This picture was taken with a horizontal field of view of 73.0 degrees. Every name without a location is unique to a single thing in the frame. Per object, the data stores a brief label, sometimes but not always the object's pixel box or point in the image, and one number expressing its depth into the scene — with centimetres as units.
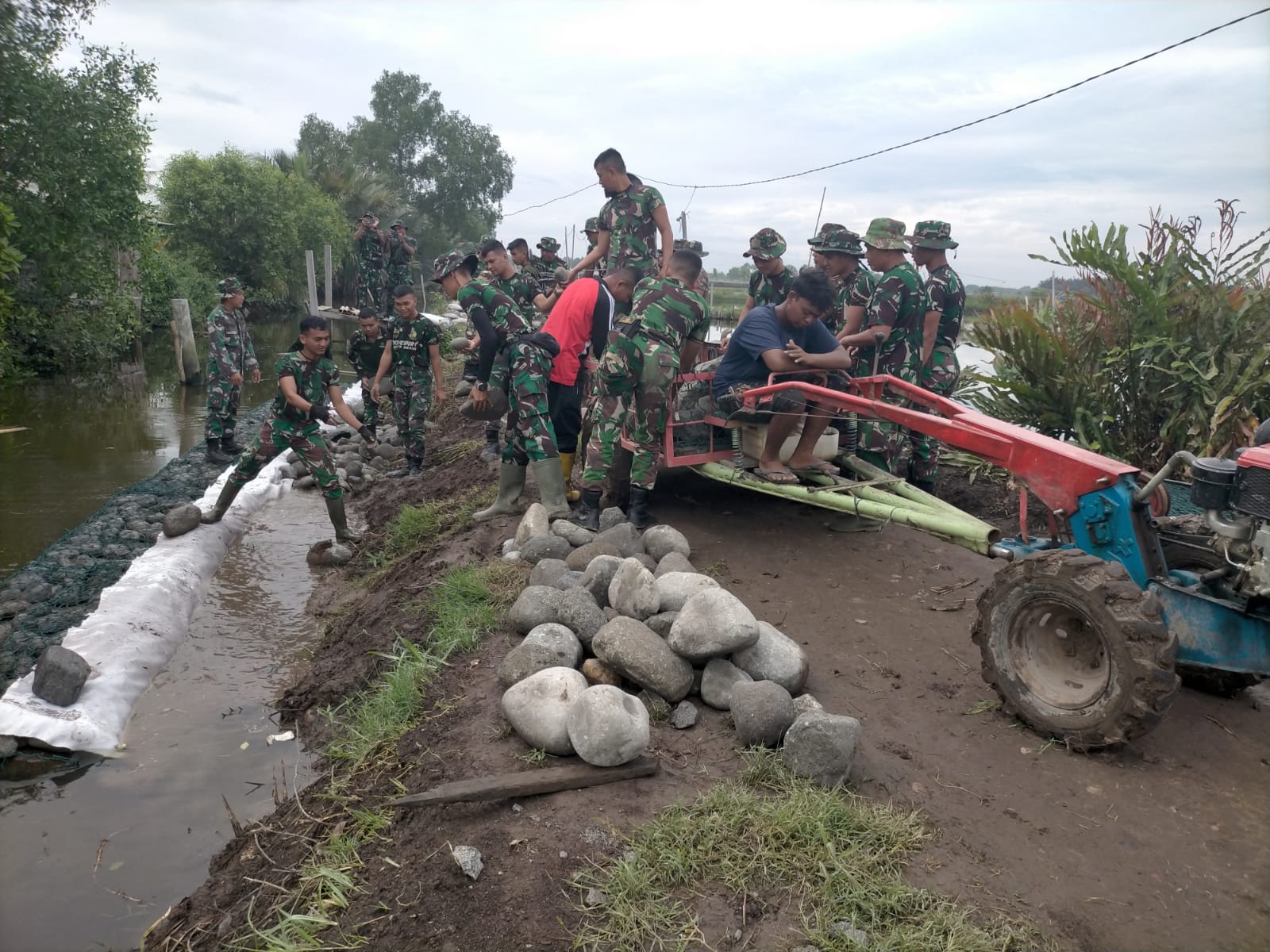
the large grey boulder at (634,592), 411
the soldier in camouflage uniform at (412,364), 888
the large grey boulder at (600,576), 445
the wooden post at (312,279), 1874
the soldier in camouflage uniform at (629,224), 722
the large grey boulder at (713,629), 371
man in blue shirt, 526
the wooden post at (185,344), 1532
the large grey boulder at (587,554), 487
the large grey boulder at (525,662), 373
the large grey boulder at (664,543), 513
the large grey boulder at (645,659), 366
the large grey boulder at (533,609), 430
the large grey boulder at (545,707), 333
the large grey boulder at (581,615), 405
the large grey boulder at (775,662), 380
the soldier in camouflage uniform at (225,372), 961
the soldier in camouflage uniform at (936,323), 650
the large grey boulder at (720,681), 370
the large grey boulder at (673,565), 471
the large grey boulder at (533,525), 557
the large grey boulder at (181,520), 659
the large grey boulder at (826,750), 315
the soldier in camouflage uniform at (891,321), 620
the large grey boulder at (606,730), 315
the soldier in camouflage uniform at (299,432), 694
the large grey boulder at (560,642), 387
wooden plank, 308
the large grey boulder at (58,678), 424
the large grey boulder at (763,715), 337
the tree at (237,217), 2578
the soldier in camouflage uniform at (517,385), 609
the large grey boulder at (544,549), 523
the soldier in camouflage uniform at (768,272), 749
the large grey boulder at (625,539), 503
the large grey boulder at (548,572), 471
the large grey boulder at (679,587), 418
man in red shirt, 661
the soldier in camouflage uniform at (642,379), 560
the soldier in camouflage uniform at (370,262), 1415
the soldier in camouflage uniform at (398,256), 1417
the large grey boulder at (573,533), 538
